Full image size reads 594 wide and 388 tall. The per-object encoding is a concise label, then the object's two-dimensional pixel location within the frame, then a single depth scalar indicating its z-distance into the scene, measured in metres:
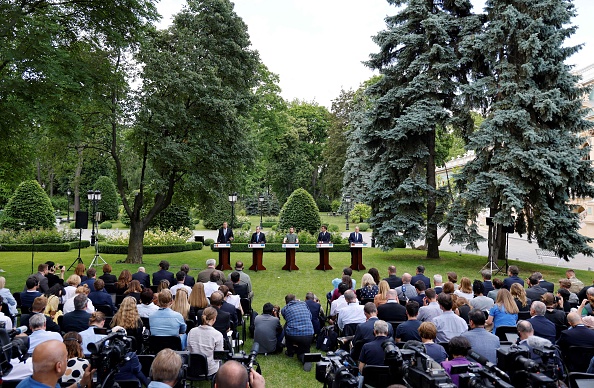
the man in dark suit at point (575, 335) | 5.33
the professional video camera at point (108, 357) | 3.70
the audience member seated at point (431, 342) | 4.71
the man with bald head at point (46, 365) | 2.92
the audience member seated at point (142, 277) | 9.47
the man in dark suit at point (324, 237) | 15.94
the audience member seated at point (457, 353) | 4.27
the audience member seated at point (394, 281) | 9.01
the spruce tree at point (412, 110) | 19.06
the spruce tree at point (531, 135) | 16.11
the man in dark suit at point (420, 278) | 9.02
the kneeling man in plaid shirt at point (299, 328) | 6.95
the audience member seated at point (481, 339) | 4.99
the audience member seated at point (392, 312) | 6.60
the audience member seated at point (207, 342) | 5.43
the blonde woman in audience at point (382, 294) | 7.32
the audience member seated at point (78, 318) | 5.80
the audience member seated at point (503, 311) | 6.45
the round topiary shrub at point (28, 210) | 26.97
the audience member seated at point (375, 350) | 4.81
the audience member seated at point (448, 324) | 5.82
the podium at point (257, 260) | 16.39
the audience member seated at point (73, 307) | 6.48
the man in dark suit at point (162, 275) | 9.75
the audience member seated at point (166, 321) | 5.70
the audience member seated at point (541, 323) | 5.70
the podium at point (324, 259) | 16.52
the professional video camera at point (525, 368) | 3.13
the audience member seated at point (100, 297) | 7.25
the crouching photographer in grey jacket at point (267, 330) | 7.24
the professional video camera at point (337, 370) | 3.41
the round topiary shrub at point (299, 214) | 27.78
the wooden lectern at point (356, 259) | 16.70
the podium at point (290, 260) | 16.61
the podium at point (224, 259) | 16.23
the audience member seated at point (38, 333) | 4.75
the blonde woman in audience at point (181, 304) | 6.70
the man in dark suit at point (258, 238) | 15.84
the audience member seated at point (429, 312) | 6.59
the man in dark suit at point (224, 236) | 15.60
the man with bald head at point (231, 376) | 2.81
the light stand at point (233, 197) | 23.48
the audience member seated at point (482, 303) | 7.17
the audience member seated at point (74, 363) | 4.24
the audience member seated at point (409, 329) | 5.58
